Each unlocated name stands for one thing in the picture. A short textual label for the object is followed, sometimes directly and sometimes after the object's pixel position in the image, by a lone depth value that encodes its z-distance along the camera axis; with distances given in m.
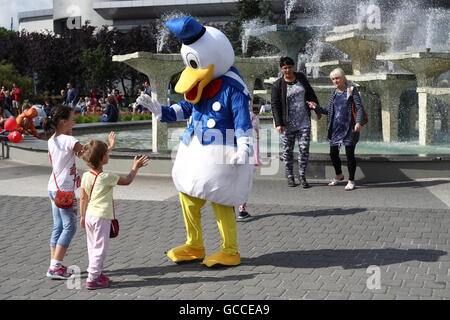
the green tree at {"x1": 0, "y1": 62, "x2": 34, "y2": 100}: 41.09
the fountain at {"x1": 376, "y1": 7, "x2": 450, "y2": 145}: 12.17
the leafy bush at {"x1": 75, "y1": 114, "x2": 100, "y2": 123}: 19.38
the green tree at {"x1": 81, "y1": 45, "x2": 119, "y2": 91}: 52.62
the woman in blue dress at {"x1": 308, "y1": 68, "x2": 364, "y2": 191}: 8.81
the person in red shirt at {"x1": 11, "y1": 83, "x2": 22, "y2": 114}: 24.03
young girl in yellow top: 4.83
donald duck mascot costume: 5.31
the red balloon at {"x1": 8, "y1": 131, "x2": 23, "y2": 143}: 9.05
